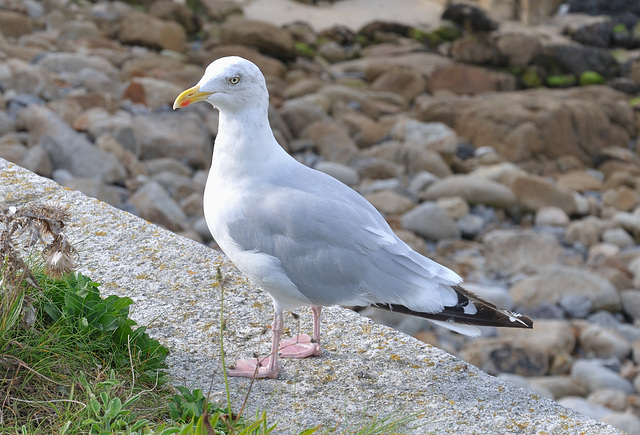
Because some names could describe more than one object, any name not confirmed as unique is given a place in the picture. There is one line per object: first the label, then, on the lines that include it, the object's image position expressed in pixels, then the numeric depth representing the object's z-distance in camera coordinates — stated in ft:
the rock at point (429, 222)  61.36
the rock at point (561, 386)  42.19
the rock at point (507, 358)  44.55
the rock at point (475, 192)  67.62
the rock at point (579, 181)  76.33
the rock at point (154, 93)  73.61
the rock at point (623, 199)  71.92
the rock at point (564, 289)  52.80
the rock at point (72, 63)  79.36
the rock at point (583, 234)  64.34
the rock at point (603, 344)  47.37
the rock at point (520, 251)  59.00
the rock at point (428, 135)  80.12
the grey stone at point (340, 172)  67.00
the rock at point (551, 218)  66.80
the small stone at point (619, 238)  64.34
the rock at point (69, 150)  55.21
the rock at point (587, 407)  39.52
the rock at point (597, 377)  43.55
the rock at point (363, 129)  81.66
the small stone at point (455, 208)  65.35
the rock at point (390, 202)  63.46
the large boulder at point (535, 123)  82.74
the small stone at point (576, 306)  51.96
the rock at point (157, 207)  51.67
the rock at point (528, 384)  41.37
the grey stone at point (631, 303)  53.21
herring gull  17.69
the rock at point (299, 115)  80.33
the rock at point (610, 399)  41.52
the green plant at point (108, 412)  14.46
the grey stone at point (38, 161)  51.88
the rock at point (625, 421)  37.88
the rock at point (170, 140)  63.98
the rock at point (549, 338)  46.52
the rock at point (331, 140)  74.23
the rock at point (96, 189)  49.73
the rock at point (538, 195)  68.90
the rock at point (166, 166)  61.72
